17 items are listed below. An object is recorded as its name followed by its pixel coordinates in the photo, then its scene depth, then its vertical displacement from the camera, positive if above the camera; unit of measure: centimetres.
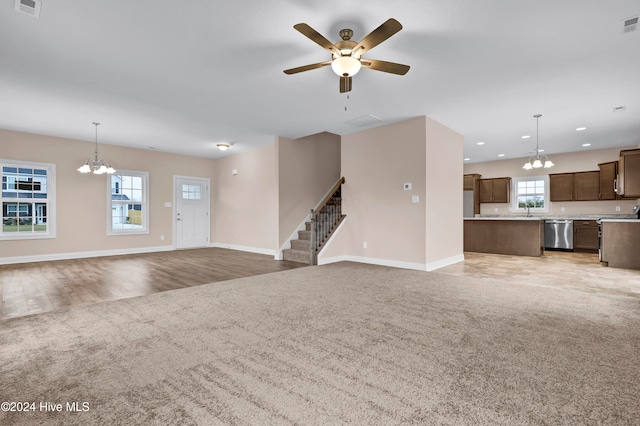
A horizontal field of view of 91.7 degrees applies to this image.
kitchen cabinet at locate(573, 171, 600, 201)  809 +70
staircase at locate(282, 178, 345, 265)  614 -46
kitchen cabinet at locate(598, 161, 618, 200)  777 +83
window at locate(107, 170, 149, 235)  749 +27
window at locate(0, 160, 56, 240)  621 +29
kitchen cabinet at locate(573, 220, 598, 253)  788 -59
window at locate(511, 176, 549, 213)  905 +55
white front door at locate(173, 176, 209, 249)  862 +7
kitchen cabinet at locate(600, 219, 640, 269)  559 -57
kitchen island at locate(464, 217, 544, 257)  710 -55
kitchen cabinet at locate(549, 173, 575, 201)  848 +72
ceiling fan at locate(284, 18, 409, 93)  245 +144
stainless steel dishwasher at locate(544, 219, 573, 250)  820 -58
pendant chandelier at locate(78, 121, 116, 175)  645 +102
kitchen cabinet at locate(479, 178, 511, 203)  949 +71
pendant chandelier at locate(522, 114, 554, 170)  628 +99
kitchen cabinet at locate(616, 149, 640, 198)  588 +76
